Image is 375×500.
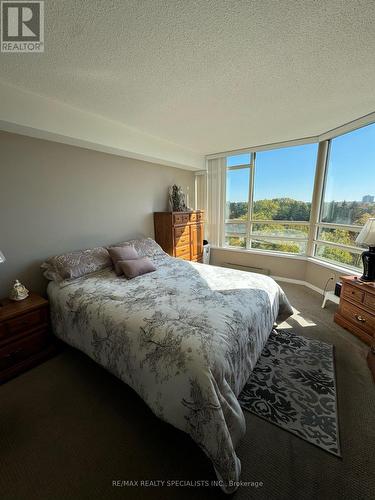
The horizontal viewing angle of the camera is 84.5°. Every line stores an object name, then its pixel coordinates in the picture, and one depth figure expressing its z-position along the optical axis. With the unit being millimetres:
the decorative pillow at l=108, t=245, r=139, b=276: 2656
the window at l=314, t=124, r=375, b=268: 2752
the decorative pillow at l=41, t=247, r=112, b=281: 2270
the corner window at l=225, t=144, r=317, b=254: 3671
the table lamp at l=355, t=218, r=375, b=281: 2266
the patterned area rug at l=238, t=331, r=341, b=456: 1420
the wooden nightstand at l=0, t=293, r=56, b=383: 1804
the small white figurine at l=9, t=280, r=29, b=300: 2031
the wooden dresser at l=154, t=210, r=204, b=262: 3643
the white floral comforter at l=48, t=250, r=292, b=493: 1121
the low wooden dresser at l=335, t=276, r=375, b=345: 2195
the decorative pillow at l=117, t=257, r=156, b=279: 2418
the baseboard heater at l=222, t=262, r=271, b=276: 4180
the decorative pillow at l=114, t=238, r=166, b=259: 3049
